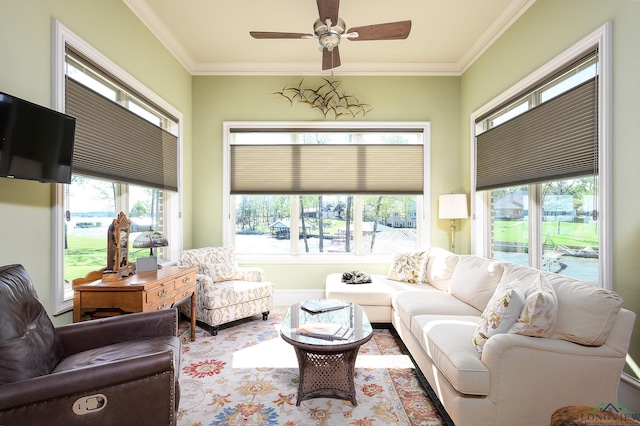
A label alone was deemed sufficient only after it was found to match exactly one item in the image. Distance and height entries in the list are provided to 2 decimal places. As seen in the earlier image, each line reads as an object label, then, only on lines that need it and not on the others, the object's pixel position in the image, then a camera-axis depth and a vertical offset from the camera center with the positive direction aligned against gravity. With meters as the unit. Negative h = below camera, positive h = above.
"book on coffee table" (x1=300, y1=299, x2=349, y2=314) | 2.59 -0.81
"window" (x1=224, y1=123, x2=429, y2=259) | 4.31 +0.33
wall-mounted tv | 1.57 +0.39
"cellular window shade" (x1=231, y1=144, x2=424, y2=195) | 4.32 +0.59
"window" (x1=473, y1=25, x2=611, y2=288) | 2.20 +0.39
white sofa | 1.66 -0.81
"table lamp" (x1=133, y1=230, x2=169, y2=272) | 2.70 -0.29
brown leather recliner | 1.16 -0.70
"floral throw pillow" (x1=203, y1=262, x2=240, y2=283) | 3.63 -0.71
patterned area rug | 1.97 -1.30
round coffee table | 1.99 -1.02
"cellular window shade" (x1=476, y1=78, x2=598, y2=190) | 2.28 +0.60
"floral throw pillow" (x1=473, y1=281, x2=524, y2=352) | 1.81 -0.61
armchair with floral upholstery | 3.30 -0.85
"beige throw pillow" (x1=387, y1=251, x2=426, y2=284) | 3.72 -0.66
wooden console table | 2.14 -0.59
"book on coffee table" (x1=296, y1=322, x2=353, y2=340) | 2.04 -0.80
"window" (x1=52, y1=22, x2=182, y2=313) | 2.18 +0.47
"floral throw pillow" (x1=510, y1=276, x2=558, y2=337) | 1.72 -0.58
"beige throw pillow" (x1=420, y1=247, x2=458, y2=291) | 3.39 -0.63
